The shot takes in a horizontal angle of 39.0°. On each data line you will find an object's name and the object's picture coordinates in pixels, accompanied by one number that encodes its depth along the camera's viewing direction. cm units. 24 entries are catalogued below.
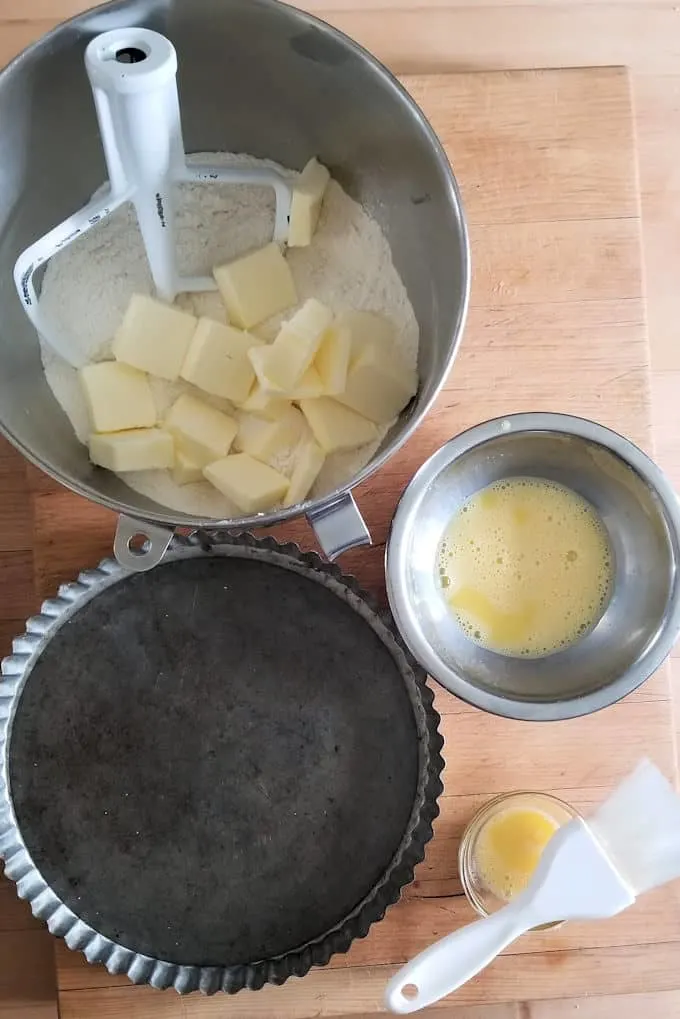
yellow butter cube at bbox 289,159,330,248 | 91
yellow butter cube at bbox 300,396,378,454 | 89
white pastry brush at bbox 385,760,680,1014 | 76
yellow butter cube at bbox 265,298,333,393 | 87
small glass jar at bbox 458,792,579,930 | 93
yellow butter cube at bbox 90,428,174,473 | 87
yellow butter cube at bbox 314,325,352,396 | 88
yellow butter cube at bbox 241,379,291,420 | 90
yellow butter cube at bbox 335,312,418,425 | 88
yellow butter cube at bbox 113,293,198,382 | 89
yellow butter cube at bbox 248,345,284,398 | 88
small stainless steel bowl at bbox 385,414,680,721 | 85
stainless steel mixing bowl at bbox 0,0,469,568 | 78
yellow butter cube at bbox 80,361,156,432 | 88
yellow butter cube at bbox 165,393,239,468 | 89
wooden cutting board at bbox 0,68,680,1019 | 94
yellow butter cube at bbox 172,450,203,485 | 89
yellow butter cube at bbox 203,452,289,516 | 86
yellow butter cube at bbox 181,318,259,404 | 89
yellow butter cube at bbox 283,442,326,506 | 88
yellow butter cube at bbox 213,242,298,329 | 91
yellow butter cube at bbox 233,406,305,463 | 90
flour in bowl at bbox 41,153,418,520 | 91
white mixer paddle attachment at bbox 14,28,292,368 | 72
